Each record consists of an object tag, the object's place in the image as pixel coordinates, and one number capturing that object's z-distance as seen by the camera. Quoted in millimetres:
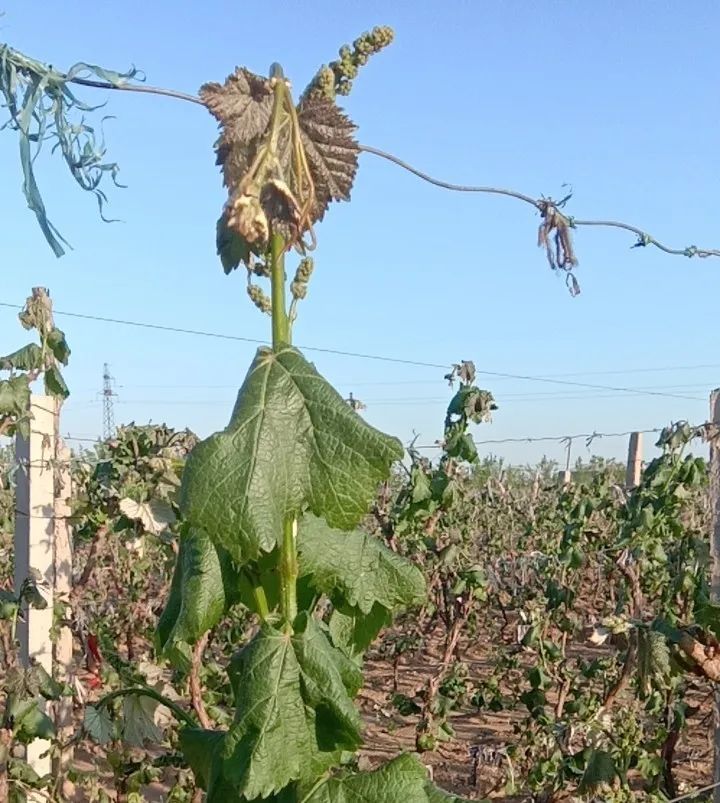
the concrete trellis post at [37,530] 3553
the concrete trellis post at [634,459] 6391
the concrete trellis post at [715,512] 2951
